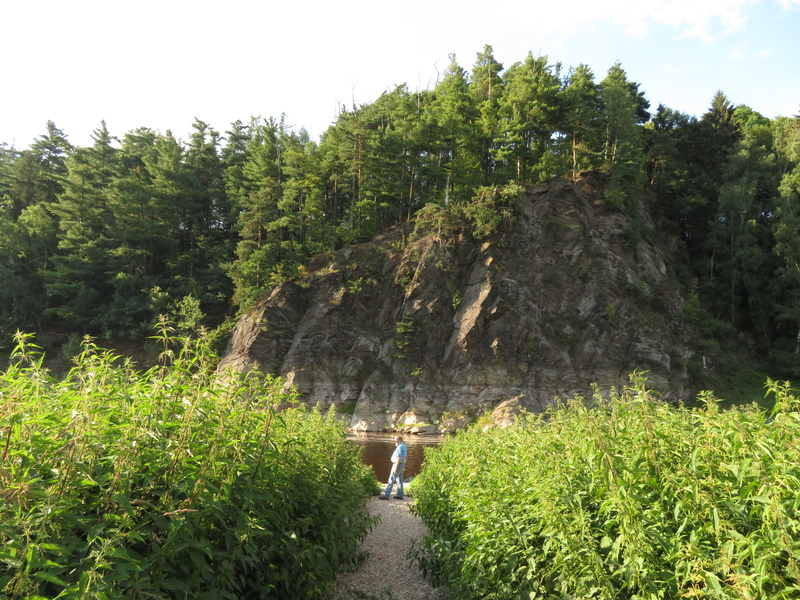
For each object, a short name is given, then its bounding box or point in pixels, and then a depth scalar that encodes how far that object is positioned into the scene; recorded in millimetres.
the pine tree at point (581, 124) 37450
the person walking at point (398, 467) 11914
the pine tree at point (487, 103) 39500
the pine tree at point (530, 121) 37344
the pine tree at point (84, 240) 40219
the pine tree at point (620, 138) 38312
